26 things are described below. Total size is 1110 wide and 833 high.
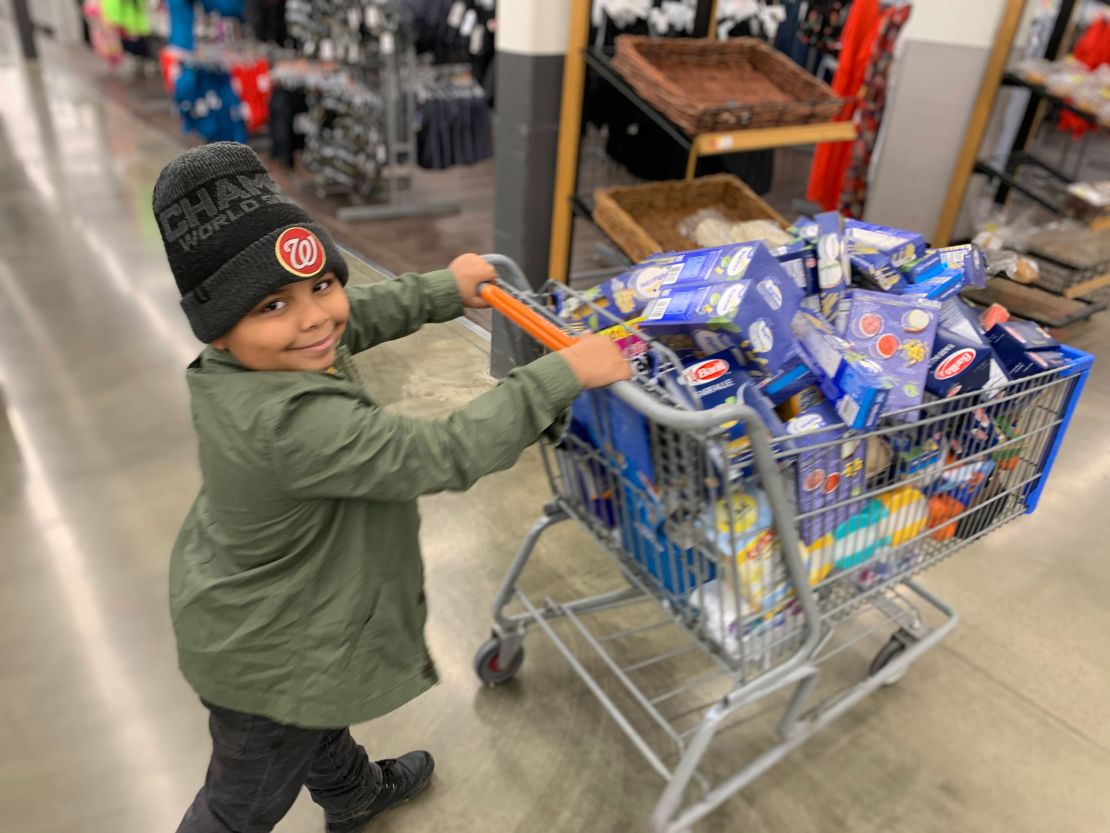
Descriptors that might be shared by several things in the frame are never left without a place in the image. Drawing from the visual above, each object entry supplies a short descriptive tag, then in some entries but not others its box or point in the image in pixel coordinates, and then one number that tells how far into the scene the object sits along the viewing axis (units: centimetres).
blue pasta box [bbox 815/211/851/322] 157
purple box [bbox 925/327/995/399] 146
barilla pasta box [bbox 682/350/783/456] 131
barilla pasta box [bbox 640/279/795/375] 126
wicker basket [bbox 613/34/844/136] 335
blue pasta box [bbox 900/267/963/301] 160
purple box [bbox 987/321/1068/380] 159
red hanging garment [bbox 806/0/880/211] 506
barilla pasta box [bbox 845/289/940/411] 142
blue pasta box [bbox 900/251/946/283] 165
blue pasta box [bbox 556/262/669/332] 145
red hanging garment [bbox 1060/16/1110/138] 760
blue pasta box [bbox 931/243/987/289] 164
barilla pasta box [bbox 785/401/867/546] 135
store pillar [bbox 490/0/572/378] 350
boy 110
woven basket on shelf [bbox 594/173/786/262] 336
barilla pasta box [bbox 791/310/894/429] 132
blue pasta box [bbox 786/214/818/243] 169
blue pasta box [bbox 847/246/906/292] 161
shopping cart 130
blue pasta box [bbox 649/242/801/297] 131
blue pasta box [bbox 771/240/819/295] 157
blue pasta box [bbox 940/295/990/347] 152
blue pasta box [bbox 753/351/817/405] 135
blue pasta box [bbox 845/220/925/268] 166
